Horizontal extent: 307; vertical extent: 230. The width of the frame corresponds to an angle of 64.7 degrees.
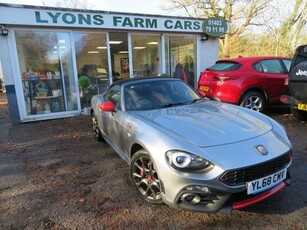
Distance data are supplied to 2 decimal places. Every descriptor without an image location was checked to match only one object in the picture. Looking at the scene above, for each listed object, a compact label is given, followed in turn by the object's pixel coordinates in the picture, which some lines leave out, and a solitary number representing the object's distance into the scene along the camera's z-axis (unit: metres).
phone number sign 8.95
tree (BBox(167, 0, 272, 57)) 22.05
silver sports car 2.16
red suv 6.13
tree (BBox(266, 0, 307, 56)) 17.50
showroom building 6.96
